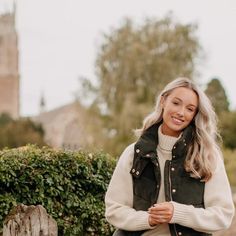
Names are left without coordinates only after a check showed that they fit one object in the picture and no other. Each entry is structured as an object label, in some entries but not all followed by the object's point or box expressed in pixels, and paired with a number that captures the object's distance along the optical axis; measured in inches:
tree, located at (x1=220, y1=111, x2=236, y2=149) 1359.5
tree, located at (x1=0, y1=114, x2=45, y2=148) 2221.9
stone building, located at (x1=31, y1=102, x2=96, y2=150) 3560.5
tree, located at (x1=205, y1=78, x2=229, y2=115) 1788.4
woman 152.9
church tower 4566.9
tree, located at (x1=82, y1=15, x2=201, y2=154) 1243.2
